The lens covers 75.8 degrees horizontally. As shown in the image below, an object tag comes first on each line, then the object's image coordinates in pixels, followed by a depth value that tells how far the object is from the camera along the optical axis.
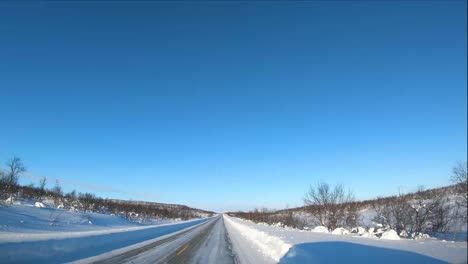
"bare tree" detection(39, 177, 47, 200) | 38.85
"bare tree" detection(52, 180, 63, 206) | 32.19
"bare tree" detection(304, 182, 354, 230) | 28.42
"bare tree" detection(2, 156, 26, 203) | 27.22
